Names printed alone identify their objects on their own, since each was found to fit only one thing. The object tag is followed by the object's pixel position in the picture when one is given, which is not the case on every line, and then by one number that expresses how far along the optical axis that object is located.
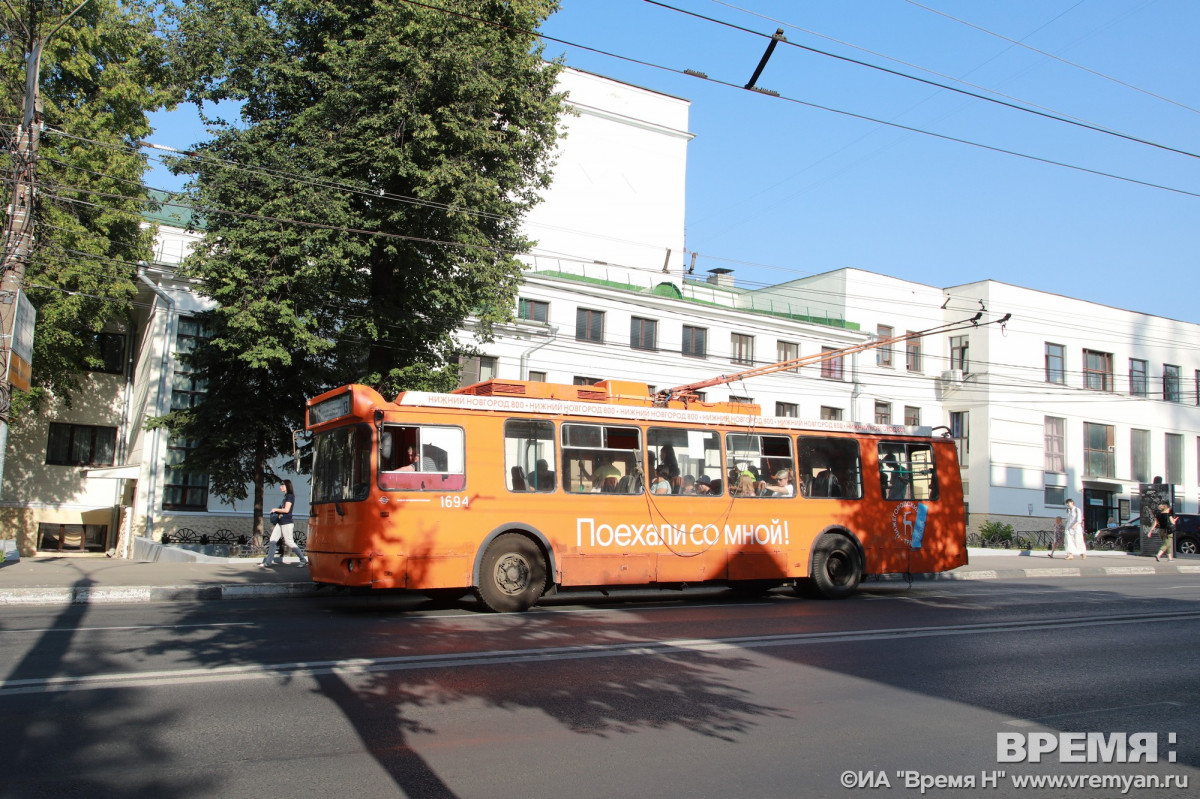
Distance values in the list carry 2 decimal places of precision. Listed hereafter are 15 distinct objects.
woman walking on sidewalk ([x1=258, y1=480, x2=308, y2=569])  17.66
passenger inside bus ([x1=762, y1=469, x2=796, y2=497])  14.84
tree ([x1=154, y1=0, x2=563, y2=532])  18.27
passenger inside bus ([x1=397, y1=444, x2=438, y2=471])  12.01
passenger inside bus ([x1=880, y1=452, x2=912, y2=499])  16.03
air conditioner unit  43.69
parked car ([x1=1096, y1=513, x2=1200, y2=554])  36.97
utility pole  13.76
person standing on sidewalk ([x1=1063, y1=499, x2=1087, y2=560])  29.61
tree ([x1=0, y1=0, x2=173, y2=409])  21.98
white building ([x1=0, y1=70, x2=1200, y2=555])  29.52
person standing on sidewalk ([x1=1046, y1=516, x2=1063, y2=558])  35.62
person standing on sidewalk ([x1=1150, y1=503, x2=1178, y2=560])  29.22
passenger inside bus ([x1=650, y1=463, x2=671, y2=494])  13.79
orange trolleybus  11.94
